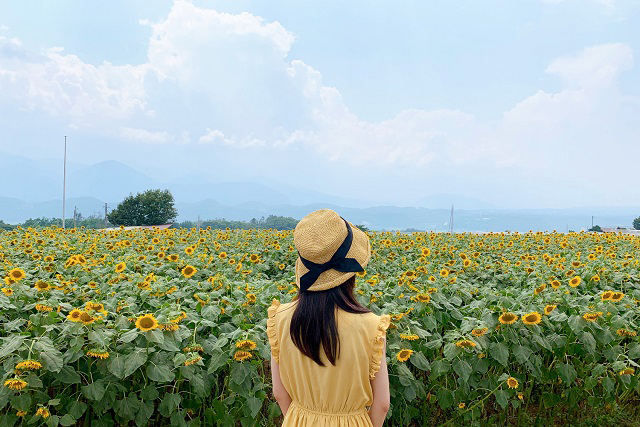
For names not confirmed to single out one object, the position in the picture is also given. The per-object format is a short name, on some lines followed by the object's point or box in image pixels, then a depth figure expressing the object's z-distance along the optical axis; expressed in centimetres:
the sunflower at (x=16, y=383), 231
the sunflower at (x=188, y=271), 434
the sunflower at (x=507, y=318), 294
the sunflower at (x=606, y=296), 350
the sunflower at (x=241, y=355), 248
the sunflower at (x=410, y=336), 277
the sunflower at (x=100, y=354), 246
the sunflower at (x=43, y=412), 245
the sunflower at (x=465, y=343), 275
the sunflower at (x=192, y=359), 246
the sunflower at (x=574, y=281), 411
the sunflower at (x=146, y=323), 250
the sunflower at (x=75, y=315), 256
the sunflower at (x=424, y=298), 331
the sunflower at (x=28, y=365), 233
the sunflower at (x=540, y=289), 380
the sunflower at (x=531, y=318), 296
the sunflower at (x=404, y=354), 263
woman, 176
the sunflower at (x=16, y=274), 341
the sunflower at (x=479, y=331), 284
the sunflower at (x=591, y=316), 309
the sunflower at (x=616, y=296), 352
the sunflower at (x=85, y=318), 254
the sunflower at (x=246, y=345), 246
